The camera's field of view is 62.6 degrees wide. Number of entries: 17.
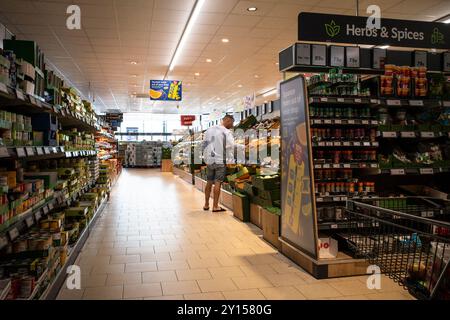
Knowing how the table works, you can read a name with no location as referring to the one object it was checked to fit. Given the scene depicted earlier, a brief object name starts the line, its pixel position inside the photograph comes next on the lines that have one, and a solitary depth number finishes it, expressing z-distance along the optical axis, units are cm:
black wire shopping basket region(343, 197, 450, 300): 195
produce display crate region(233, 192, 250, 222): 618
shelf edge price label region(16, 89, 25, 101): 241
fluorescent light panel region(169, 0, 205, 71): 675
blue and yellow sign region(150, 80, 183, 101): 1230
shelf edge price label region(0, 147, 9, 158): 211
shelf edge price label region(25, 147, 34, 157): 264
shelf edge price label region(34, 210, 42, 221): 289
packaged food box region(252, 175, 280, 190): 522
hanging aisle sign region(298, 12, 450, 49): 381
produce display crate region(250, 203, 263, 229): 571
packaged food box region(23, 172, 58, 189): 343
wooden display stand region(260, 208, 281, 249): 451
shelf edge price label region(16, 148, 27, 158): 240
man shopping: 720
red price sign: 1888
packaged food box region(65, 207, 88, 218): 470
